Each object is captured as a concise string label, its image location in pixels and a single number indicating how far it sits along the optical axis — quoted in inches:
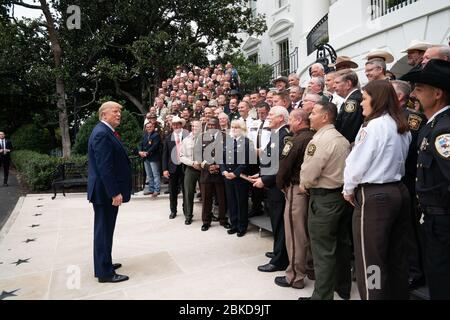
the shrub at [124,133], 495.2
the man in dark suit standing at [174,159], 287.3
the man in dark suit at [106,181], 165.5
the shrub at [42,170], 448.5
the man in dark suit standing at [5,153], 539.5
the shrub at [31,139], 822.5
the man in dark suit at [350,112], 146.4
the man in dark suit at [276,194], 174.9
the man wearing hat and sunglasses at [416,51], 173.1
